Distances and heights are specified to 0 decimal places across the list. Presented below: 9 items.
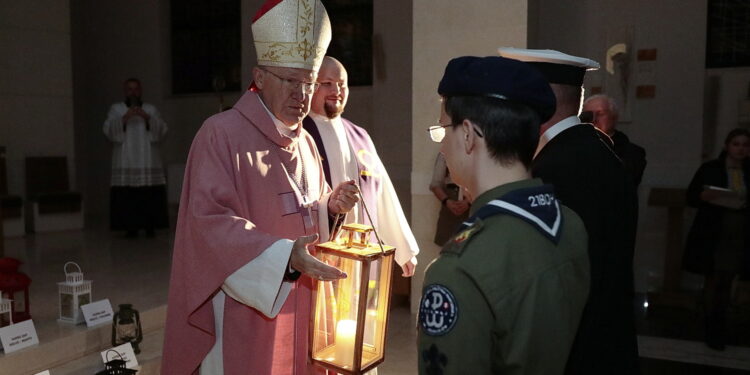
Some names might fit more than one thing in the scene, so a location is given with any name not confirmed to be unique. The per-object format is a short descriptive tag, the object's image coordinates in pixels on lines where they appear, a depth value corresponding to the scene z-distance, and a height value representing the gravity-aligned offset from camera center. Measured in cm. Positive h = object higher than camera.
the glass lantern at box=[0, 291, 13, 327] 364 -103
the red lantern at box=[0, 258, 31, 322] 379 -89
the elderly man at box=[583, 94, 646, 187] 479 +4
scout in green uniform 117 -22
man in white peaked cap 179 -29
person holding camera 823 -43
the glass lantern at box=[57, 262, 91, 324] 399 -103
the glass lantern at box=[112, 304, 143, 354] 383 -115
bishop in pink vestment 222 -32
